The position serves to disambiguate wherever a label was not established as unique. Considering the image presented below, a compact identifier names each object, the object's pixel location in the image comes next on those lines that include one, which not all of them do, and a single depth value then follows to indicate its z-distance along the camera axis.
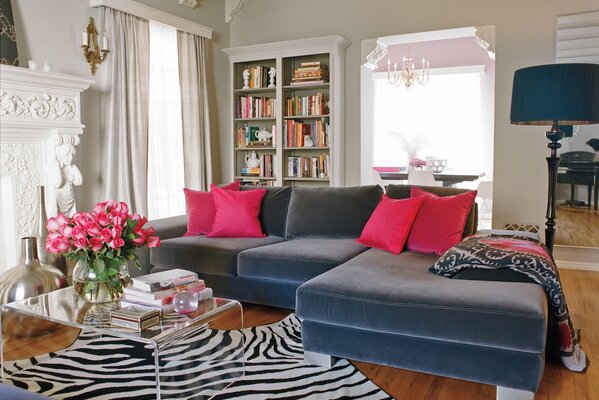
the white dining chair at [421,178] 6.01
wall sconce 4.18
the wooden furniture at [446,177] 5.77
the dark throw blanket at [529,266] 2.34
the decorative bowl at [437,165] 6.91
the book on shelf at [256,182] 5.90
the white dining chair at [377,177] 6.69
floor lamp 2.62
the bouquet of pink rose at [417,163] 7.36
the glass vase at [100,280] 2.20
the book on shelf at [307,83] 5.45
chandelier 7.77
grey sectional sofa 2.02
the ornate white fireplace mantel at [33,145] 3.42
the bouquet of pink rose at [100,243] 2.15
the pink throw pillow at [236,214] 3.81
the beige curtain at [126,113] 4.42
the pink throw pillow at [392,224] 3.20
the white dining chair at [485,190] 6.31
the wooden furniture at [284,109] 5.43
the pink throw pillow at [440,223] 3.10
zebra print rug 2.24
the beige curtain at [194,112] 5.36
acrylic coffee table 2.03
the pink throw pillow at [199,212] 3.92
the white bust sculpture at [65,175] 3.76
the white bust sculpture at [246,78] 5.89
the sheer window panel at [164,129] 5.01
